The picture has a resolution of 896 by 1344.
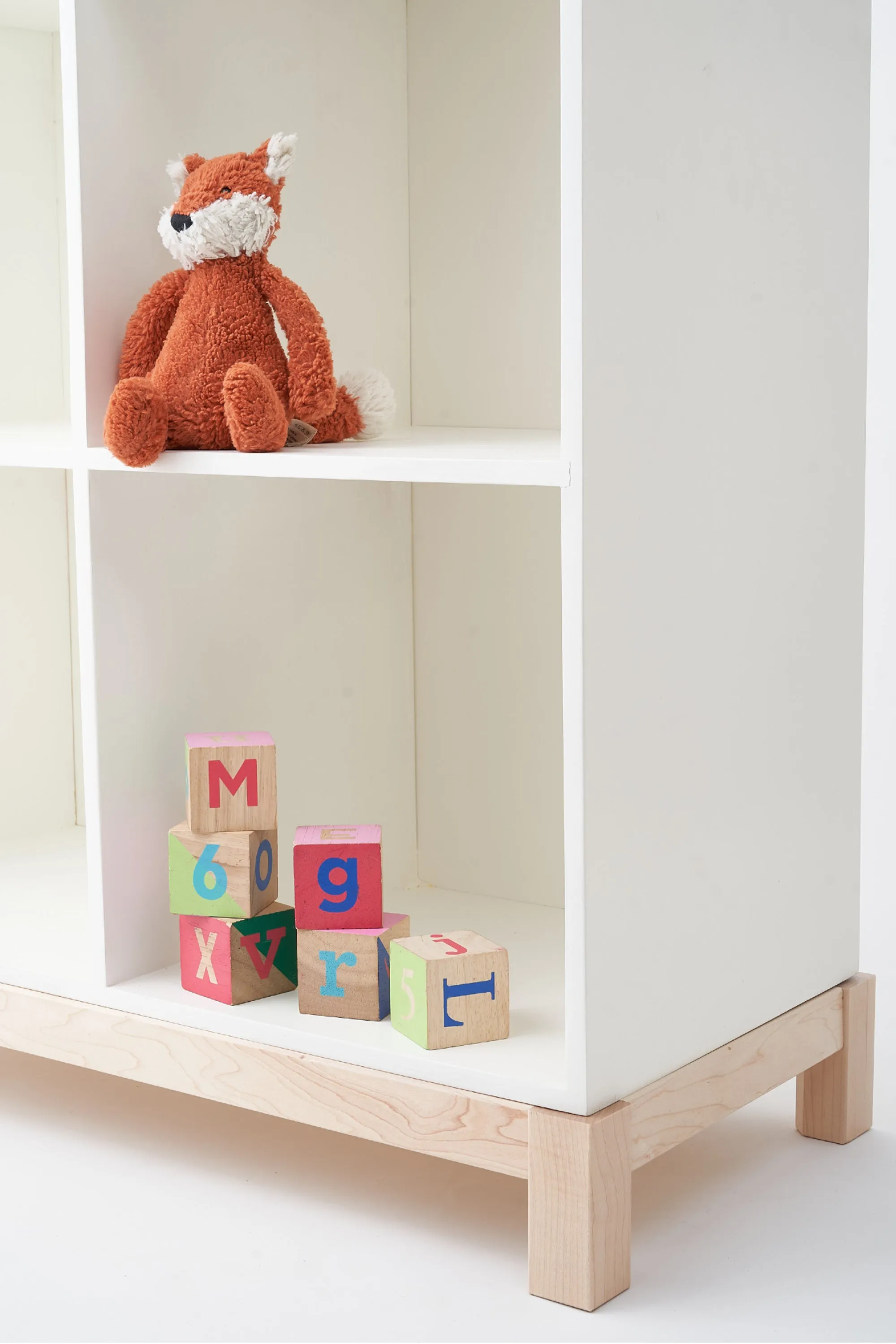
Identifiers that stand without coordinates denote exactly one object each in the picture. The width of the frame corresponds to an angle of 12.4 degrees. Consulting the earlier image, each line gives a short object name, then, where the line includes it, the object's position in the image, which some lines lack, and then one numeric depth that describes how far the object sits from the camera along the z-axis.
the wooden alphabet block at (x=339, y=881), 2.40
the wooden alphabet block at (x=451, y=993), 2.35
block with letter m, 2.43
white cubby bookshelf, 2.28
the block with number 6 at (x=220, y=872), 2.43
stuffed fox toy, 2.41
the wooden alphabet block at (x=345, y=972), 2.40
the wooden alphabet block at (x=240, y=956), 2.43
